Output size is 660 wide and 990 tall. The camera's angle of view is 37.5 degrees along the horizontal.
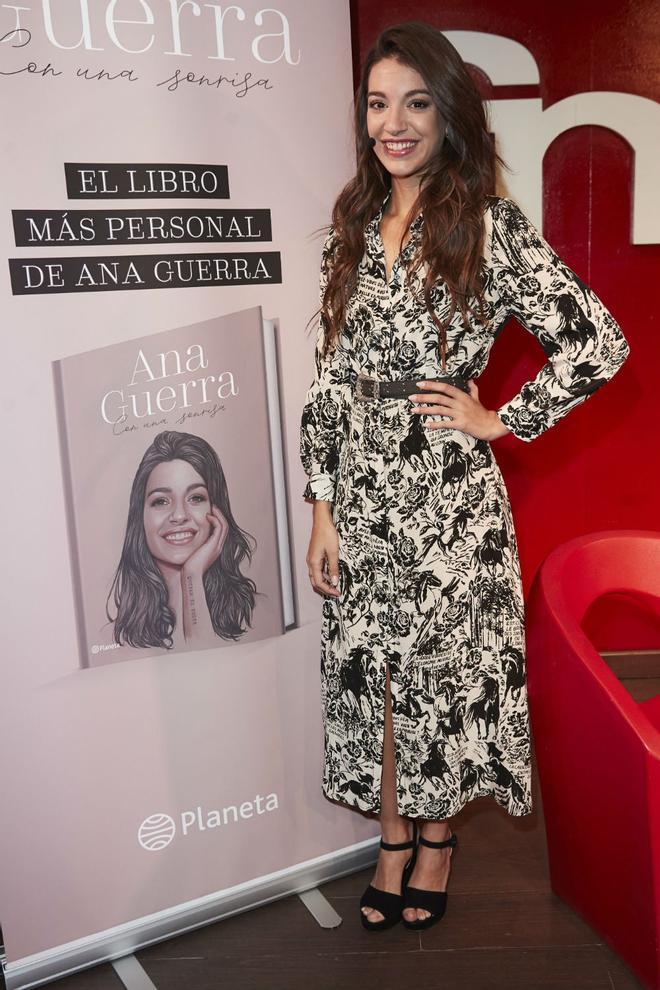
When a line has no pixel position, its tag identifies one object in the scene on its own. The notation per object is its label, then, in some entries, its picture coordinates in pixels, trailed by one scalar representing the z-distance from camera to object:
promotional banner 1.86
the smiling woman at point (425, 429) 1.92
